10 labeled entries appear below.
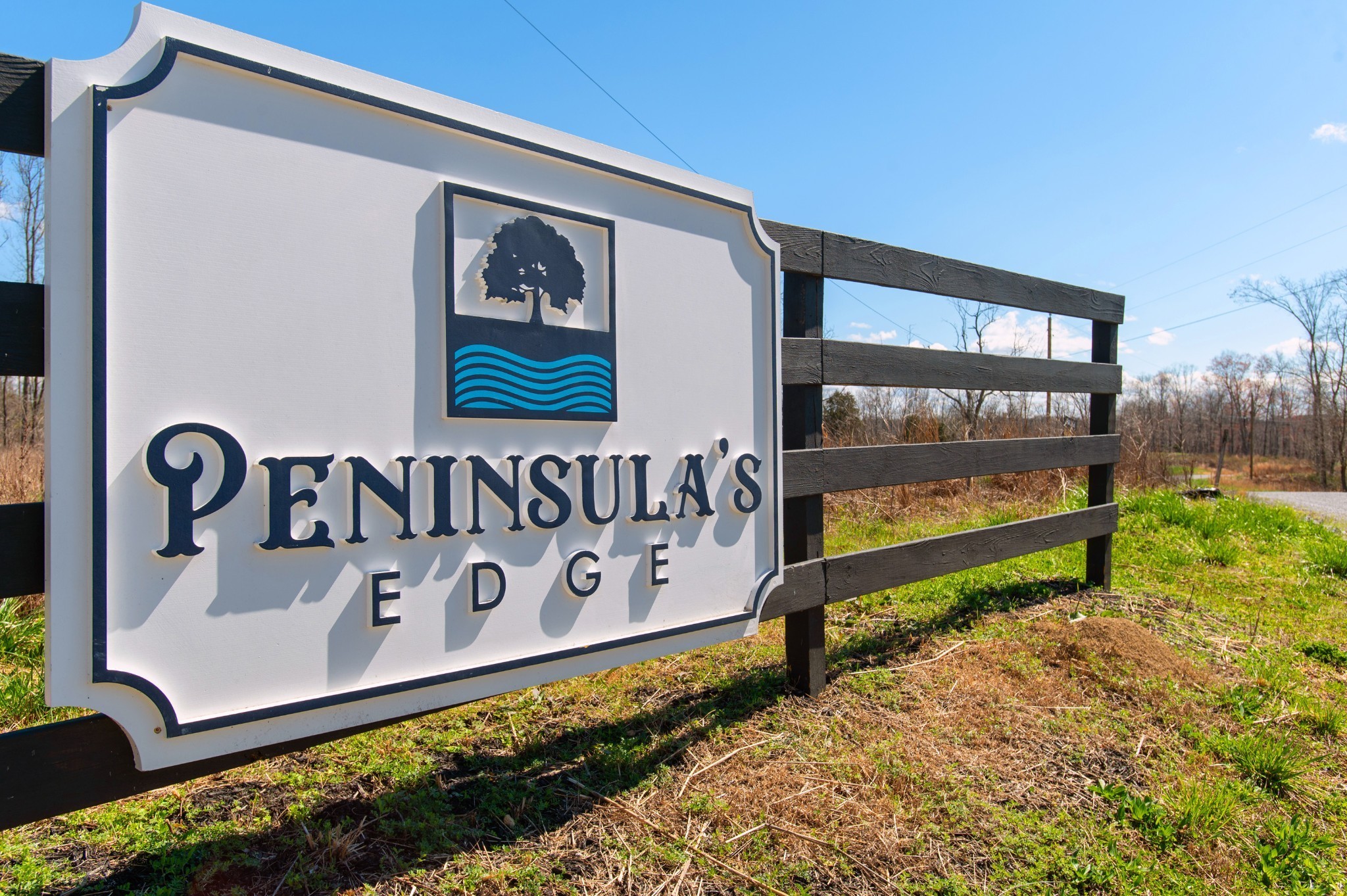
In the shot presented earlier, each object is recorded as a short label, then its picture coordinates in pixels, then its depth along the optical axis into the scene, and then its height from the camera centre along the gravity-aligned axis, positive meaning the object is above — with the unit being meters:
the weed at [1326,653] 4.07 -1.19
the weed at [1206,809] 2.50 -1.27
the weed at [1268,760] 2.81 -1.25
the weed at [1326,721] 3.27 -1.25
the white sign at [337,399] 1.53 +0.10
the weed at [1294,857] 2.29 -1.34
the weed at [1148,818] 2.45 -1.29
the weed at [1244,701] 3.33 -1.21
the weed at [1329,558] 5.90 -0.95
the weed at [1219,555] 6.12 -0.94
